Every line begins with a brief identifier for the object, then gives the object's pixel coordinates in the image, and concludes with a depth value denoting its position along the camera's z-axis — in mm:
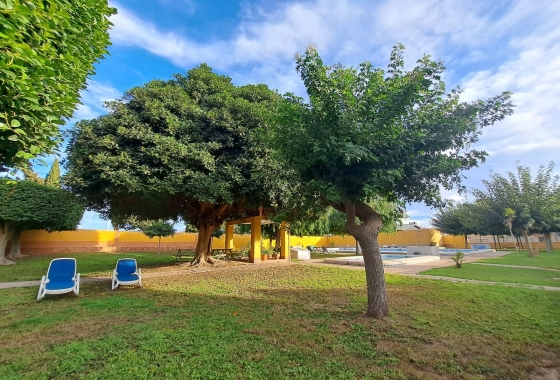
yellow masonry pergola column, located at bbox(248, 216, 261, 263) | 16641
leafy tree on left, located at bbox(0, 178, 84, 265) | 16281
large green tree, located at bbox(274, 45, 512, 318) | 4887
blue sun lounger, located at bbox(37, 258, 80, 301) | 7076
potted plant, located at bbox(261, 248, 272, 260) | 17416
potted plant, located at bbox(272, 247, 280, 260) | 18406
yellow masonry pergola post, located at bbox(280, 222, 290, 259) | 18484
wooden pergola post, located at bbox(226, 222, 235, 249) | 21781
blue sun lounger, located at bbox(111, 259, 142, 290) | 8451
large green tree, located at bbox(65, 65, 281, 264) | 10266
